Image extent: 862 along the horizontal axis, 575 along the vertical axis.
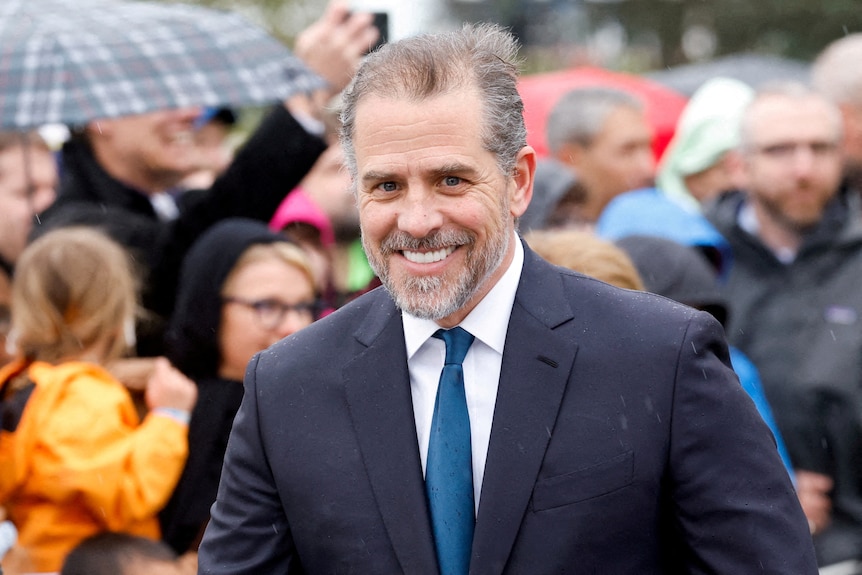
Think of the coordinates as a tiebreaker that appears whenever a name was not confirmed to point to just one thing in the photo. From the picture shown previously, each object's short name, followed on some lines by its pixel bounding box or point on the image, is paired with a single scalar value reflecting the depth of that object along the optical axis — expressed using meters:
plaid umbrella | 10.02
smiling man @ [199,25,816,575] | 5.16
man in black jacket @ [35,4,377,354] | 10.23
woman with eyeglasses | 9.37
